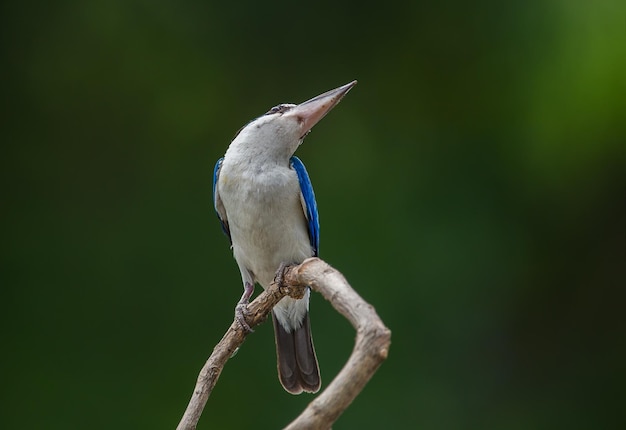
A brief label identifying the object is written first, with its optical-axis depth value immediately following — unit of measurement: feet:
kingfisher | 20.36
